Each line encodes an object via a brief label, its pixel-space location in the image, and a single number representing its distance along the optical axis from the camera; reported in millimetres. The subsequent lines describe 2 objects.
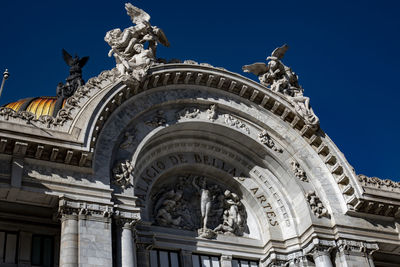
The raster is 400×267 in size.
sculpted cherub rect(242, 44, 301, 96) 29250
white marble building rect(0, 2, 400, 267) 21438
